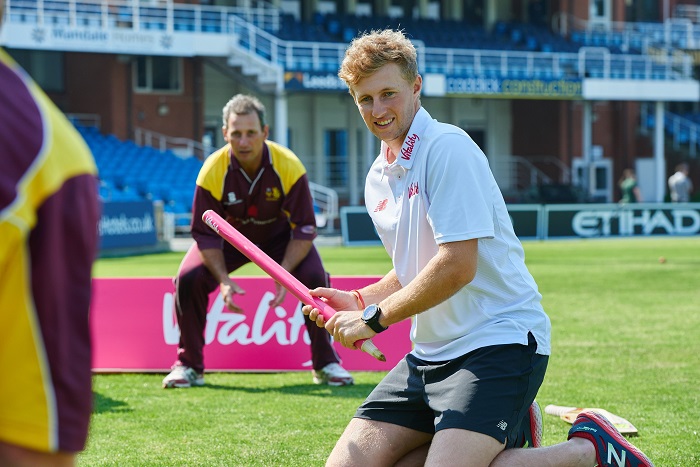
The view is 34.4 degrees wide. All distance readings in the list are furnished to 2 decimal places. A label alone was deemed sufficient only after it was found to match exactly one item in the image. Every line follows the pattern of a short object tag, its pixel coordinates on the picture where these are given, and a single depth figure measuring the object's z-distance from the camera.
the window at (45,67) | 37.09
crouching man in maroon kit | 7.71
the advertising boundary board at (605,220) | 28.67
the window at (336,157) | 41.88
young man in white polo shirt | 3.92
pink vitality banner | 8.78
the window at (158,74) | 37.22
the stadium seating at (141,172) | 29.36
